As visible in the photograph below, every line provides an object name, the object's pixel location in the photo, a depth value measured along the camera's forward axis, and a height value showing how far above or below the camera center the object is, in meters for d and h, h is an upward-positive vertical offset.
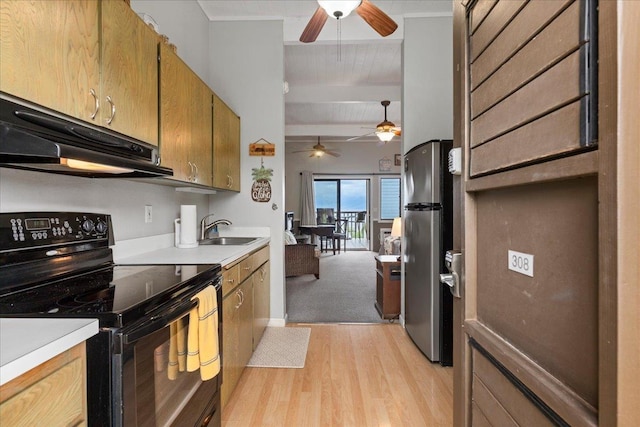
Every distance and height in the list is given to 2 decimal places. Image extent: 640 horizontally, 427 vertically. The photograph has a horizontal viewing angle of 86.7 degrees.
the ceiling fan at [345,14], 2.08 +1.37
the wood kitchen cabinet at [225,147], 2.65 +0.58
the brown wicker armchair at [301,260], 5.41 -0.74
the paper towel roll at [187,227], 2.47 -0.09
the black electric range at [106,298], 0.93 -0.27
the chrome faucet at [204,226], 3.09 -0.11
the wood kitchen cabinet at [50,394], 0.67 -0.40
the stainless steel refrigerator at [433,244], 2.58 -0.24
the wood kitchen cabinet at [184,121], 1.81 +0.57
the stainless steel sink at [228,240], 3.00 -0.24
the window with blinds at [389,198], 9.18 +0.43
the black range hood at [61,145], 0.91 +0.22
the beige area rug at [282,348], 2.59 -1.13
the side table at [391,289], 3.51 -0.78
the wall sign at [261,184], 3.40 +0.30
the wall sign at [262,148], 3.40 +0.66
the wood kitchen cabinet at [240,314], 1.93 -0.68
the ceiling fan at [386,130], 5.31 +1.33
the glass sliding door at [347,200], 9.47 +0.39
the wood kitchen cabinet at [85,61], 0.95 +0.53
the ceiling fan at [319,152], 7.55 +1.43
